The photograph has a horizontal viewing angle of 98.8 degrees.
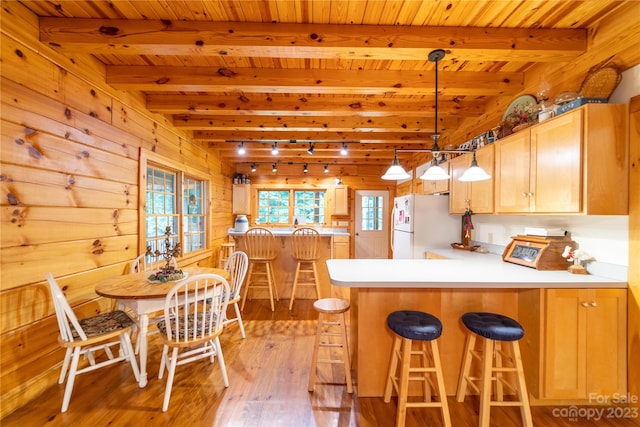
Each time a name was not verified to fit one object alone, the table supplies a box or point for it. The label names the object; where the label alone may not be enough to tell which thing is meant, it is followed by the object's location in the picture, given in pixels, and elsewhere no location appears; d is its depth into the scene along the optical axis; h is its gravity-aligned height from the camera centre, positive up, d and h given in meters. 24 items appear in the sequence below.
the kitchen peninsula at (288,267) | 4.00 -0.82
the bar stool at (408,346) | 1.55 -0.81
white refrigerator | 3.38 -0.17
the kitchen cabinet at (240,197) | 5.92 +0.29
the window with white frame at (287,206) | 6.27 +0.11
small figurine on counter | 1.86 -0.32
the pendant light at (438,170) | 1.90 +0.30
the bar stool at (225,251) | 4.31 -0.69
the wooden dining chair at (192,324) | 1.79 -0.83
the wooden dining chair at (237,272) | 2.72 -0.64
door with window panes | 6.21 -0.27
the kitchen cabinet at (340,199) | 6.00 +0.26
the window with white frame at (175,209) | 3.11 +0.02
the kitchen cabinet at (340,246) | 4.95 -0.63
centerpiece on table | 2.13 -0.50
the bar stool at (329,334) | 1.89 -0.84
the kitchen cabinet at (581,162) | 1.64 +0.32
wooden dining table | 1.85 -0.58
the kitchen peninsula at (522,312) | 1.67 -0.66
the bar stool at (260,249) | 3.67 -0.53
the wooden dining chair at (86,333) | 1.68 -0.82
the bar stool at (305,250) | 3.63 -0.52
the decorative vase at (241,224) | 4.67 -0.24
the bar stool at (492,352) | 1.56 -0.82
